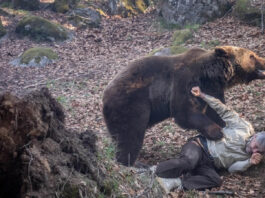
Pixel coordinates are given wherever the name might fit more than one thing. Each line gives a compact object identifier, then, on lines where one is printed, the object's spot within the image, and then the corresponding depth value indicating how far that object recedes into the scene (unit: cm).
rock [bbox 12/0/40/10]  1945
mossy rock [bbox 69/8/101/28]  1817
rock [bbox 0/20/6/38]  1628
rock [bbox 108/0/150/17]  1976
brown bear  702
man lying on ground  616
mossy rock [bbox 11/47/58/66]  1384
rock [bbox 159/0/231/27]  1594
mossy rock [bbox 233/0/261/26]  1424
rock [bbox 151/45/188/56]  1260
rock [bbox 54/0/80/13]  1947
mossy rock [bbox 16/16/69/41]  1659
